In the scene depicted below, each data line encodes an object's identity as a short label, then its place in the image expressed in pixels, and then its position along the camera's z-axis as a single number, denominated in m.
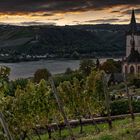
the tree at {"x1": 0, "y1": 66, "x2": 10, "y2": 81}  10.09
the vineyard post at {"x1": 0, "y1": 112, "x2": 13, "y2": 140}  11.32
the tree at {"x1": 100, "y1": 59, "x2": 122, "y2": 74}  89.09
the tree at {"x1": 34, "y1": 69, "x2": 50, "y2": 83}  82.72
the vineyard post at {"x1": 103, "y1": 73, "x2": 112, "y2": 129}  19.67
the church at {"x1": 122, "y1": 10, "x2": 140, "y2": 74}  89.94
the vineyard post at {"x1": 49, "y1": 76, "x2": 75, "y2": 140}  16.39
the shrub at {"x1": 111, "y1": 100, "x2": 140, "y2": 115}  36.83
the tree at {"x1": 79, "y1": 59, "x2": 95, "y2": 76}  90.08
